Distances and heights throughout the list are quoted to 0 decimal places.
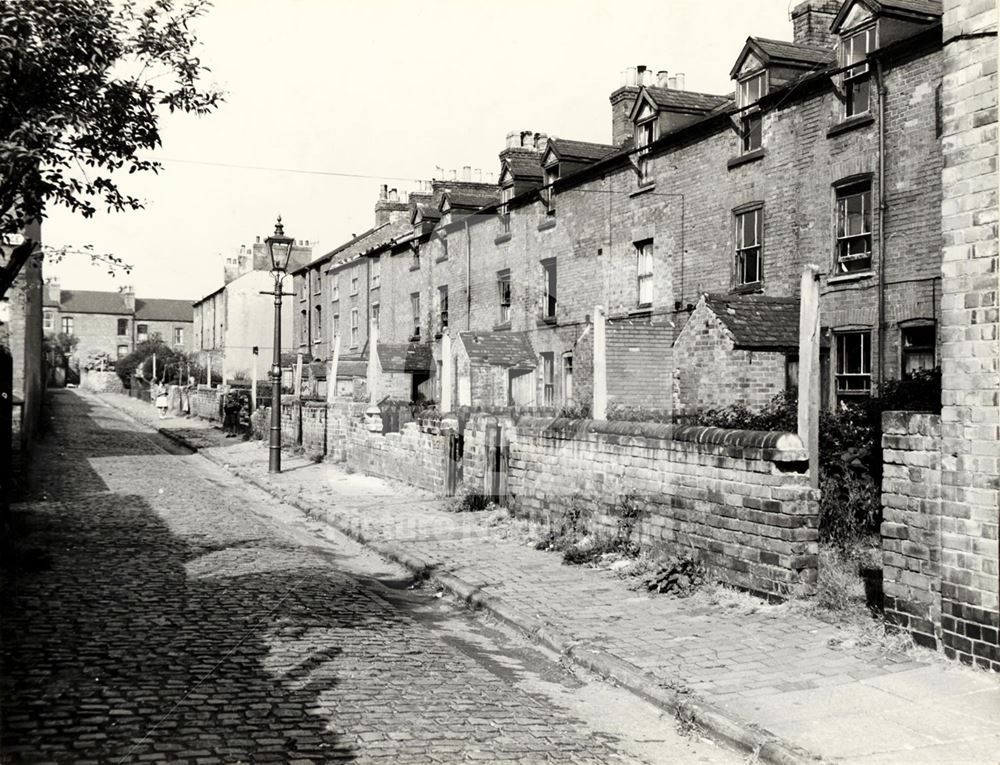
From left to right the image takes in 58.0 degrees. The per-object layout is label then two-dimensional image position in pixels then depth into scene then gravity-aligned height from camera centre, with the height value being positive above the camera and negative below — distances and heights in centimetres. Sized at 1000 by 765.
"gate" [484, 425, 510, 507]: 1247 -117
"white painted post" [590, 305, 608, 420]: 1049 +8
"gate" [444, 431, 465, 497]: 1416 -125
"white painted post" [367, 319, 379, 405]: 1934 +31
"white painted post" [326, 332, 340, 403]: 2088 +3
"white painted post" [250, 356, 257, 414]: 3005 -49
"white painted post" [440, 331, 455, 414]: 1528 +2
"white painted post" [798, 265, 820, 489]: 722 +10
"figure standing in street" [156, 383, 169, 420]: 4188 -96
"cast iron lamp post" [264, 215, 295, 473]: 1878 +172
